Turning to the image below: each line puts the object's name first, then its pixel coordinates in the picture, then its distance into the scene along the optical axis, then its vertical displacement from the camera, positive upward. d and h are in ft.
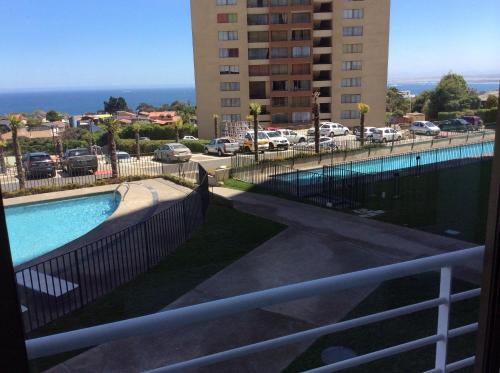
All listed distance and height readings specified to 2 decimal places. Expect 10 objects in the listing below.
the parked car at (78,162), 51.47 -8.50
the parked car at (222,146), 67.46 -9.32
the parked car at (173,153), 61.46 -9.21
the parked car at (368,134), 71.05 -8.52
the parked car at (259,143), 67.05 -8.87
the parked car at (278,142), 68.23 -8.92
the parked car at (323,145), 64.18 -9.05
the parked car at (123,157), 62.96 -9.87
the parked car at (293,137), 74.38 -9.01
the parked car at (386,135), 69.62 -8.46
